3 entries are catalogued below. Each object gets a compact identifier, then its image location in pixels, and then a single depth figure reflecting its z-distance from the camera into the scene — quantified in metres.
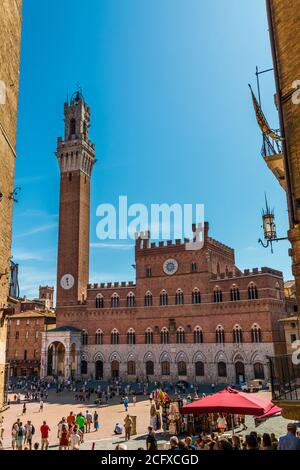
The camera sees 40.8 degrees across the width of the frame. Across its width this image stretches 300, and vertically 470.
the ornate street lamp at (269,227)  11.18
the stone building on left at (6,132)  11.89
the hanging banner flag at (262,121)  9.87
